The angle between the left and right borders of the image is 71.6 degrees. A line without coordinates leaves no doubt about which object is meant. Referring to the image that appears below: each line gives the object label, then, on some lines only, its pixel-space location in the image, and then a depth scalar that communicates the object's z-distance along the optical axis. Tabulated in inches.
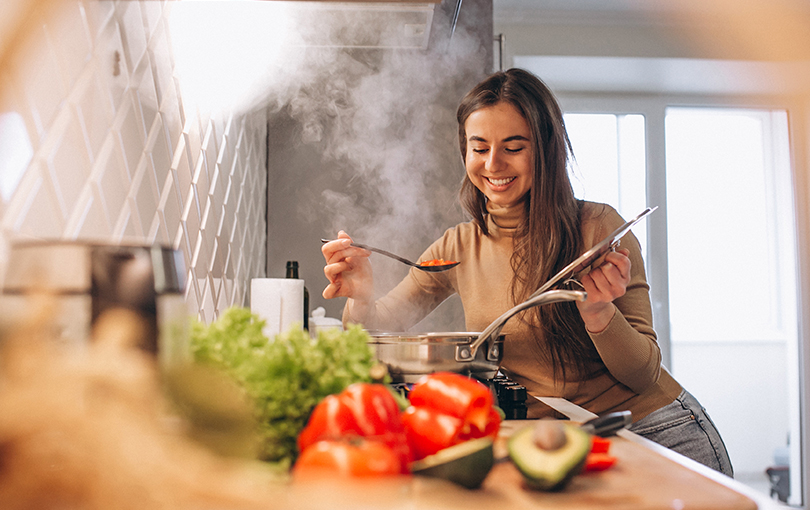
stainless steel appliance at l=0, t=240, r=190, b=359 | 17.0
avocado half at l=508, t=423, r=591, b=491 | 20.3
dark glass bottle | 57.2
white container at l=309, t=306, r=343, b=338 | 62.7
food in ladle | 63.1
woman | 50.3
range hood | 41.8
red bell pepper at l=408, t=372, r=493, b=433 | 24.3
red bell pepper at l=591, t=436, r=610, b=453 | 25.2
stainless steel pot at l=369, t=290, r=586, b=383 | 36.9
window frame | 131.6
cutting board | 18.0
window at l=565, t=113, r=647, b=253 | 138.6
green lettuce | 22.8
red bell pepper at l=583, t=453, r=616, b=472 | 23.6
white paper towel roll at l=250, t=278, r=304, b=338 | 49.1
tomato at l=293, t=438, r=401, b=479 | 18.4
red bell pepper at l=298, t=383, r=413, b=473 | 21.7
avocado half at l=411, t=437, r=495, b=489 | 20.4
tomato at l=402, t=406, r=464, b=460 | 23.5
